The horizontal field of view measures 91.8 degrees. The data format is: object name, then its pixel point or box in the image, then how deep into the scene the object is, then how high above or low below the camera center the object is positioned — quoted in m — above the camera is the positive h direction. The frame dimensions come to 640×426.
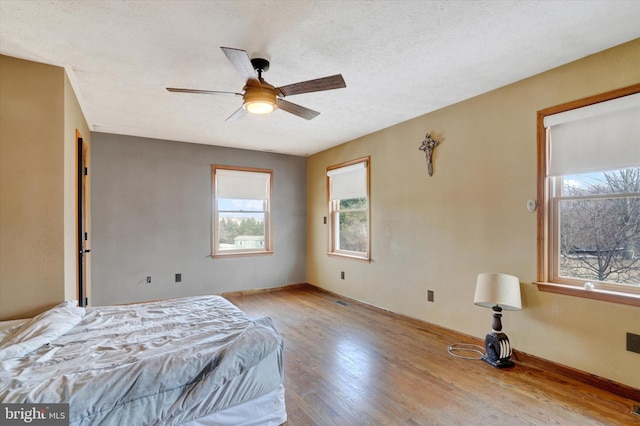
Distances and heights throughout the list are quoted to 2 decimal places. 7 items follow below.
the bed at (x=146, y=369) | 1.50 -0.83
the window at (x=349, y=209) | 4.93 +0.06
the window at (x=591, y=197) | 2.36 +0.12
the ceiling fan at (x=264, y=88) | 2.14 +0.93
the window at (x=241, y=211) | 5.45 +0.03
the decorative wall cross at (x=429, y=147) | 3.76 +0.79
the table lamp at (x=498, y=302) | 2.76 -0.81
